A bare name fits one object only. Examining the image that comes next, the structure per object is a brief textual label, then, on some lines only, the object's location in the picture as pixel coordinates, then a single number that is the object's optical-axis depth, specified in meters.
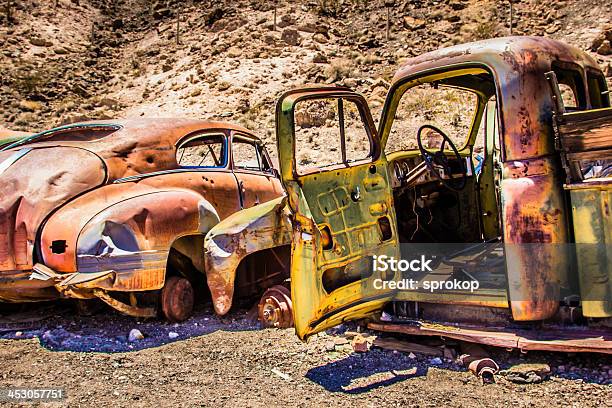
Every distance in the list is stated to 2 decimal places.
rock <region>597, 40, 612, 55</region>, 22.80
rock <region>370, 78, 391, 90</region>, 23.47
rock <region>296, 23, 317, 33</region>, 30.82
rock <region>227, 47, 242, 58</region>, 29.48
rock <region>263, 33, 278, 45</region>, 29.91
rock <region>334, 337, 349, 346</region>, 4.77
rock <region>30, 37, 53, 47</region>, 32.53
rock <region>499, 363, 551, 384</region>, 3.79
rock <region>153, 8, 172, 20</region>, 37.69
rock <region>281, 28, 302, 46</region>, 29.91
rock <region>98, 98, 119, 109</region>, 29.26
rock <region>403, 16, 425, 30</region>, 30.91
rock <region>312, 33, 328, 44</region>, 30.23
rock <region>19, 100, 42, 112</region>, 27.65
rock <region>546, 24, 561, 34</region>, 27.02
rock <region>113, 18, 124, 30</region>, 37.59
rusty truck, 3.73
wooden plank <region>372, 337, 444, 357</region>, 4.39
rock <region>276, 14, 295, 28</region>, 31.11
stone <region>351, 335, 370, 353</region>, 4.59
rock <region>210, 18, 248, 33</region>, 32.30
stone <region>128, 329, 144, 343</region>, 5.33
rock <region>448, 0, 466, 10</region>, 31.31
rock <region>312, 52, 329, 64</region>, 28.02
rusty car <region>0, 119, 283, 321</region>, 5.08
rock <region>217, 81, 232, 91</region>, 26.53
